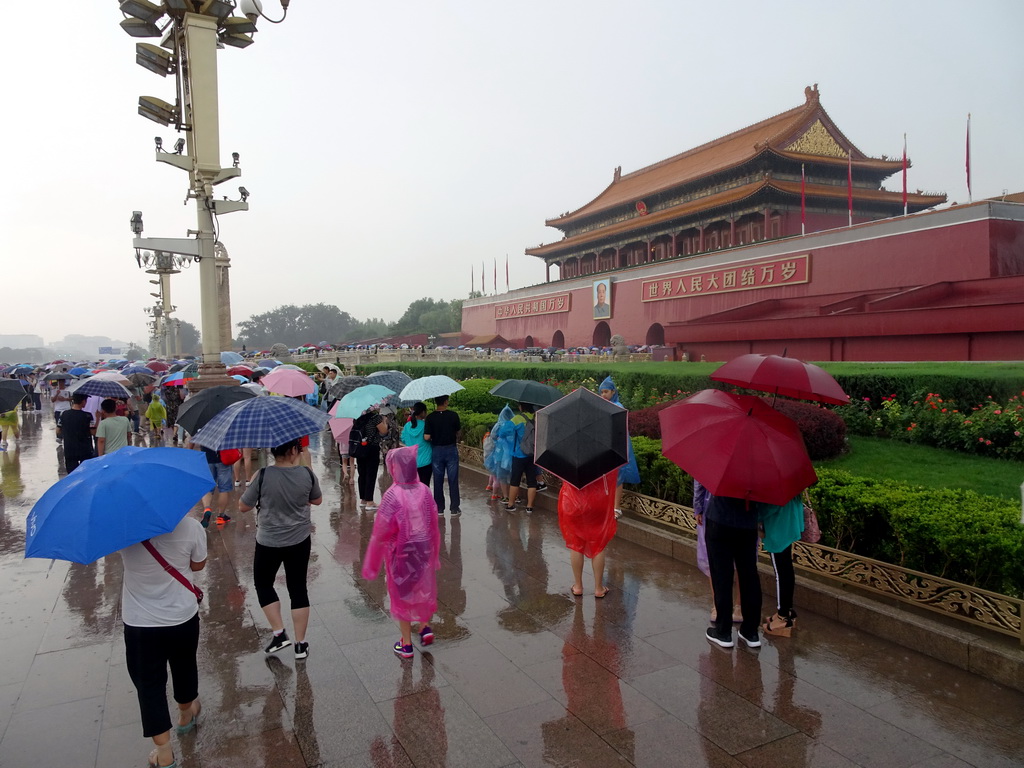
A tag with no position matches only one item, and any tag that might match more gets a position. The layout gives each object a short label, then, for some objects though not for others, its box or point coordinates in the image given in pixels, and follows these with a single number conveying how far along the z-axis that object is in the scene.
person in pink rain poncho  3.54
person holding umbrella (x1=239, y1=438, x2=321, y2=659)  3.43
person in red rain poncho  4.21
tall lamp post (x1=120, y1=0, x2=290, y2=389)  9.28
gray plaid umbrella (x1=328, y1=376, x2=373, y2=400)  8.13
